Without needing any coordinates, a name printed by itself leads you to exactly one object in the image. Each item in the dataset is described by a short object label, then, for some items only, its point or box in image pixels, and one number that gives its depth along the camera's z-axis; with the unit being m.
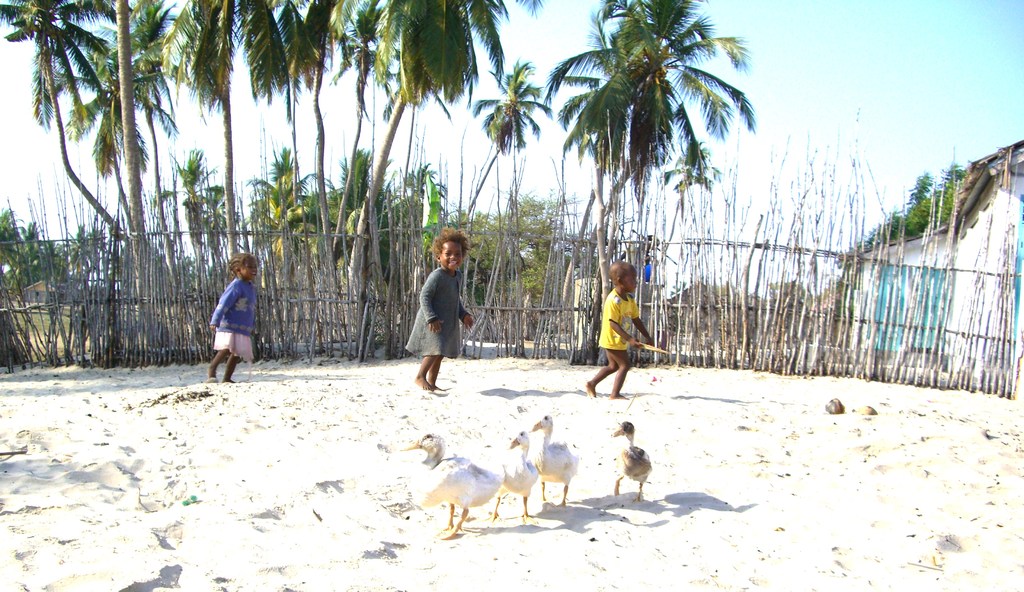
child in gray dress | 6.20
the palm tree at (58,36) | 15.59
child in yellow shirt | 6.37
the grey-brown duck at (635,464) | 3.84
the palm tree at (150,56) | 18.48
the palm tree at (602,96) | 13.02
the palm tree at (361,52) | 17.91
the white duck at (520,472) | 3.60
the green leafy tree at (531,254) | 23.56
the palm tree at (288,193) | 23.14
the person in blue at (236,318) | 6.73
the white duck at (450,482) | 3.30
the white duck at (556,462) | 3.76
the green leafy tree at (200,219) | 8.75
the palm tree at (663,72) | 13.35
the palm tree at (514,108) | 24.05
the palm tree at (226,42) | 12.81
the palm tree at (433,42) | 11.54
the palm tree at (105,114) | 19.00
